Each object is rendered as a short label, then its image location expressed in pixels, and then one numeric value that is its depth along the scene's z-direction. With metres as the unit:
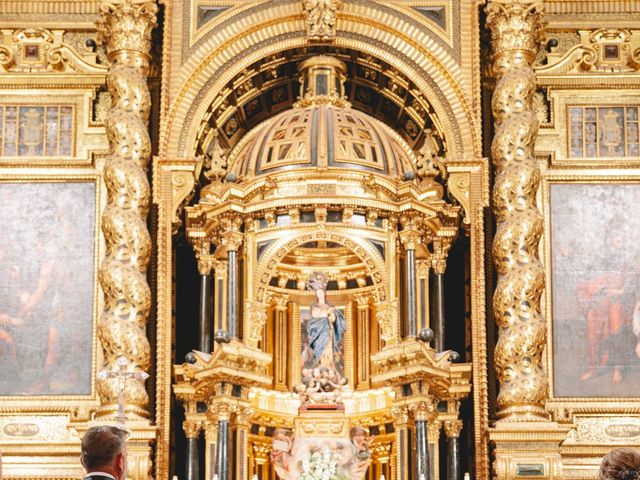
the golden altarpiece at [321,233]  18.67
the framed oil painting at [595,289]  19.59
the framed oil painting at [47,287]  19.47
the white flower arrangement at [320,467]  17.67
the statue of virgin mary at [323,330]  19.06
